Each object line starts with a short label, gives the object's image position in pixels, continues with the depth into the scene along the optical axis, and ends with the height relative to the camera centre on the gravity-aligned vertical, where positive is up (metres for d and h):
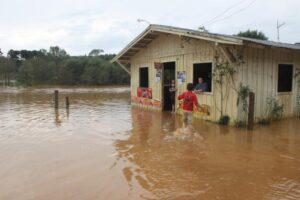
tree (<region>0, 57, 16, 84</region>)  61.94 +2.29
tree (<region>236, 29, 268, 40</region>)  42.03 +6.33
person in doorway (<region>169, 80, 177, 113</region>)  13.84 -0.57
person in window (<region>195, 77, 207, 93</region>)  11.99 -0.26
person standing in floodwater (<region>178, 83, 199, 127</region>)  9.18 -0.65
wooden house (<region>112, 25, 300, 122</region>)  10.59 +0.45
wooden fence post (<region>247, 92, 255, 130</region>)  9.75 -0.92
